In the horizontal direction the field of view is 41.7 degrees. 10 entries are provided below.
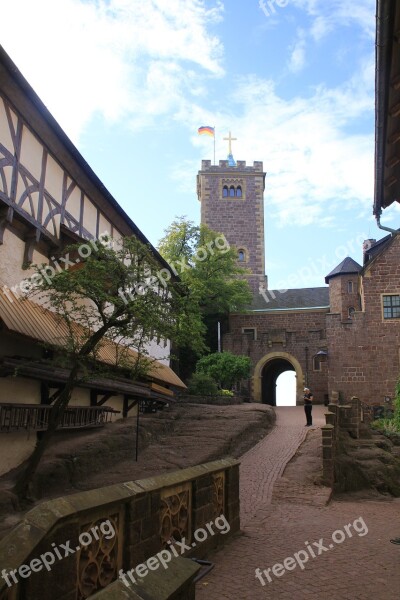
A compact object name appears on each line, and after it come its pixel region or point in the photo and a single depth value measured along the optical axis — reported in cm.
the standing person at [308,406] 2020
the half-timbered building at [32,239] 1082
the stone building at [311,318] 3084
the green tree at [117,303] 982
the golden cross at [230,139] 5750
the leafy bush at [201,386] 2694
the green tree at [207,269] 3647
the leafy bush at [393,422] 2156
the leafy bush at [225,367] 3125
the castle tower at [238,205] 5009
